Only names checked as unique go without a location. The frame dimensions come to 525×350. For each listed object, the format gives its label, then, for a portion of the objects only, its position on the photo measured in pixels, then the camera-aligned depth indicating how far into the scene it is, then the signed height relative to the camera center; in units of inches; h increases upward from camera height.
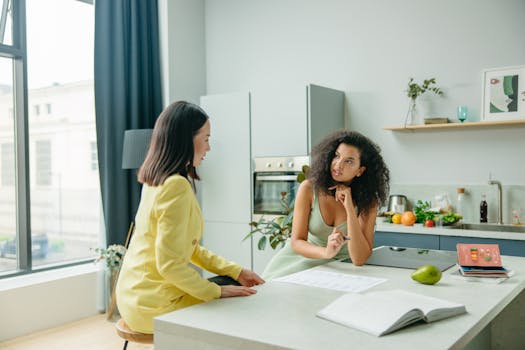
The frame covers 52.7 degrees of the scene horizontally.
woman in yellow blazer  65.6 -9.0
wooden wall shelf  141.9 +9.9
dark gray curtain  168.7 +23.3
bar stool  72.7 -23.8
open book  50.1 -15.0
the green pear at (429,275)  68.2 -14.7
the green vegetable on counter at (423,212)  146.3 -14.3
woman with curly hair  91.9 -6.1
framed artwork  142.6 +18.2
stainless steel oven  158.4 -5.9
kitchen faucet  144.6 -11.6
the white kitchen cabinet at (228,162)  169.6 +0.4
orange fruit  145.1 -15.8
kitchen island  47.3 -16.0
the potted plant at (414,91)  156.7 +20.8
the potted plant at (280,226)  143.7 -17.7
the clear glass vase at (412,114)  160.9 +14.4
